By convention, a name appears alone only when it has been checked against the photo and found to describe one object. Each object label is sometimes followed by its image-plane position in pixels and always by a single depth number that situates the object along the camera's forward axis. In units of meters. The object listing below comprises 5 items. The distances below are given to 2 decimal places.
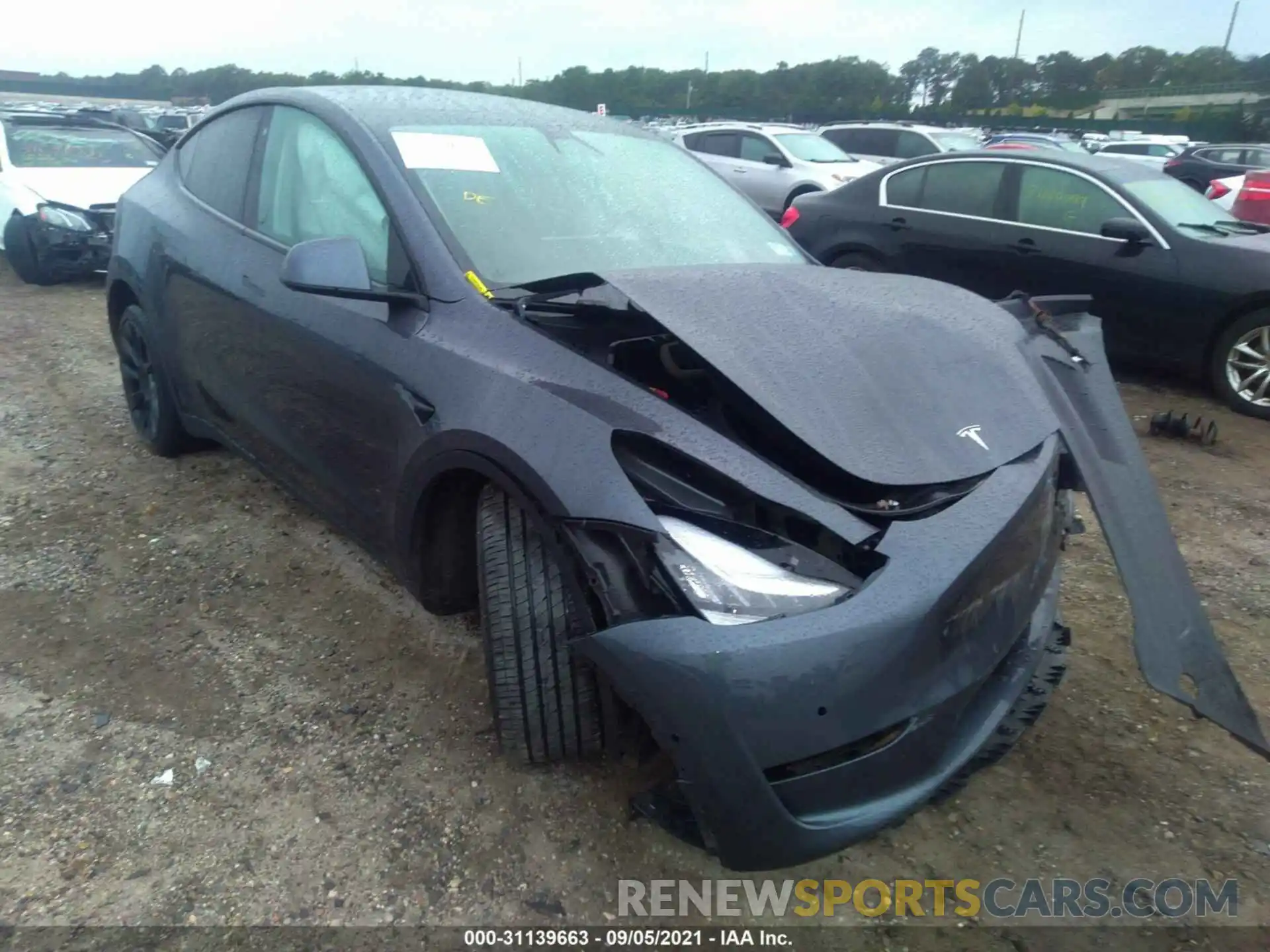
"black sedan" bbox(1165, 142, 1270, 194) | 17.36
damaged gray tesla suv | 1.70
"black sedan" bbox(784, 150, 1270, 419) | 5.65
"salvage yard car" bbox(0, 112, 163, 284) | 8.26
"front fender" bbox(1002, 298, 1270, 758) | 2.10
